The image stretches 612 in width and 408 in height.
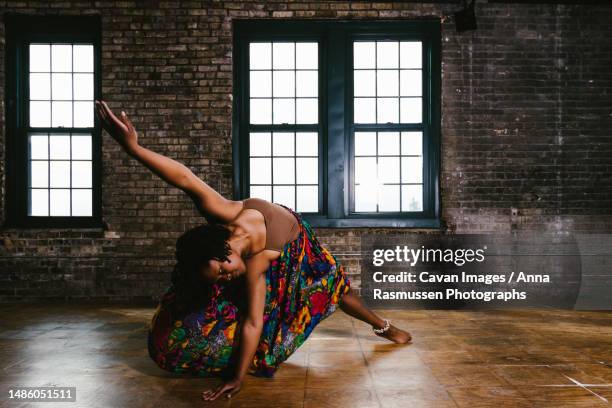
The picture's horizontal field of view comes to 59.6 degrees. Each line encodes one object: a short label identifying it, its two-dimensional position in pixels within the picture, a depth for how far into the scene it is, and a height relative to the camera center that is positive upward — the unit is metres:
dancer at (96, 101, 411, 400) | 2.49 -0.48
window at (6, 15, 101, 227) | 6.11 +0.90
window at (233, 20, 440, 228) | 6.03 +0.93
